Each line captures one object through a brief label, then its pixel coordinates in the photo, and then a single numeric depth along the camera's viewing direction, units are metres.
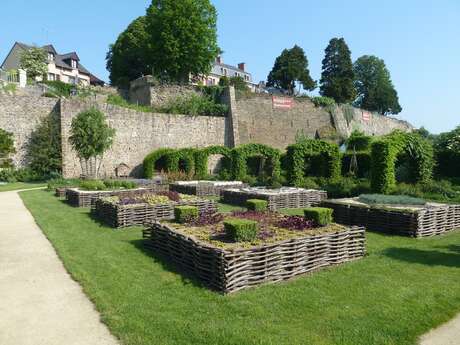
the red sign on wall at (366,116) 44.36
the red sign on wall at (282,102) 35.41
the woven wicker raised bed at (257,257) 5.52
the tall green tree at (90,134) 22.20
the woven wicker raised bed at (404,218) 9.47
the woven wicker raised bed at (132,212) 10.16
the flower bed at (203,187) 17.68
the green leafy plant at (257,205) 9.75
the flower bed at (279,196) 14.00
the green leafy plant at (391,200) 11.10
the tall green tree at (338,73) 50.66
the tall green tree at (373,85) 63.84
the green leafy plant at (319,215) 7.86
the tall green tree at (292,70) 53.72
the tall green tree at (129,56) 40.88
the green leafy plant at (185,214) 8.39
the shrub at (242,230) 6.51
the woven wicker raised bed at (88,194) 14.05
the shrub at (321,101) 38.22
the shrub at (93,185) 15.48
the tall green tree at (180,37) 34.38
